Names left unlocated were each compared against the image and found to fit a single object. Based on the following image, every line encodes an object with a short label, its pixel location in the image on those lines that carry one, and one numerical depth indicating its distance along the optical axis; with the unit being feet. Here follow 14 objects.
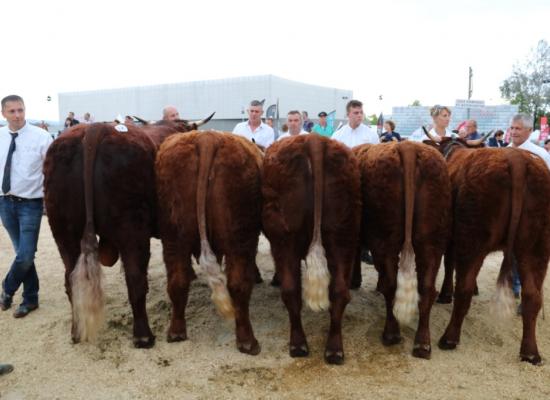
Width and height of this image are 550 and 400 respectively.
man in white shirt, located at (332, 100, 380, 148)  17.98
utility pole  99.30
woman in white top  17.51
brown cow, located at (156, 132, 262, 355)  10.41
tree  85.76
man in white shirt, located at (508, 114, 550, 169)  14.08
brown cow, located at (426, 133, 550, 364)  10.24
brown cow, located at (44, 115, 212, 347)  10.41
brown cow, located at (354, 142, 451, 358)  10.46
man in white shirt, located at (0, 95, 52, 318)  12.85
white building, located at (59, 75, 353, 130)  89.86
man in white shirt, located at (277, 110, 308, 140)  18.54
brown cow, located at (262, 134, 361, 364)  10.21
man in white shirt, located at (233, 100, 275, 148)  19.67
